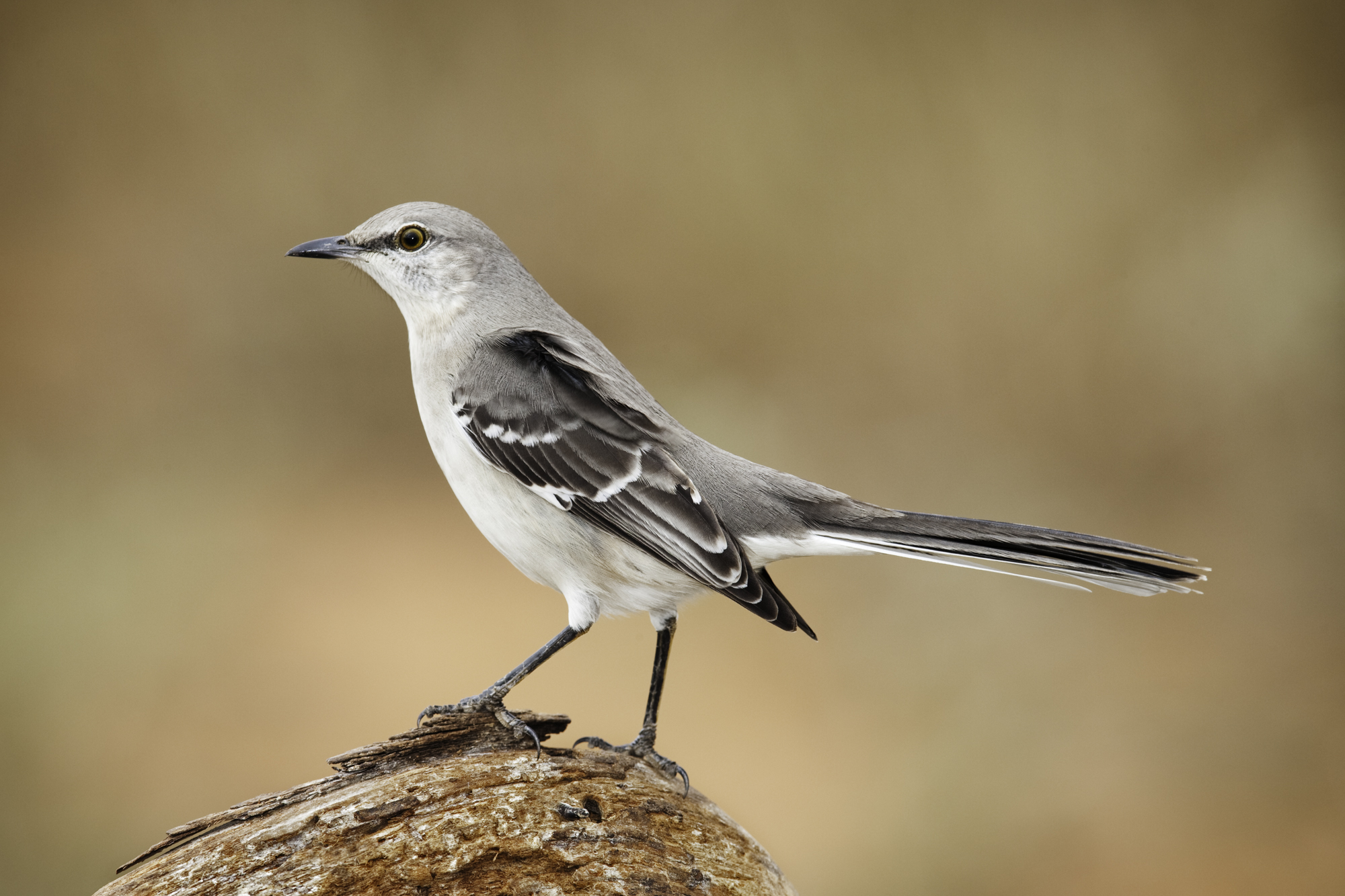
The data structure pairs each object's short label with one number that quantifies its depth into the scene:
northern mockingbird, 5.44
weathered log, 4.94
